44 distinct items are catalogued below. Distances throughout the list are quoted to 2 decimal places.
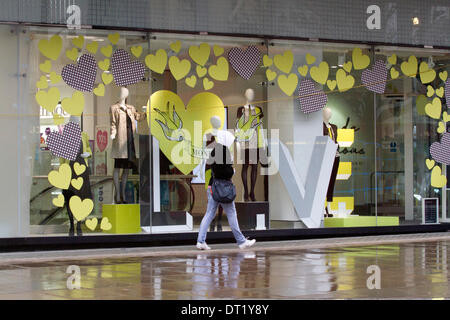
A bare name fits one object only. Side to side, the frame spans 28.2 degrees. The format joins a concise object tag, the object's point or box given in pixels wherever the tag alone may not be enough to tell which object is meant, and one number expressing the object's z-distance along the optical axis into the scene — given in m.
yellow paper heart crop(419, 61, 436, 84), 18.91
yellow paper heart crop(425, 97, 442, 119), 19.16
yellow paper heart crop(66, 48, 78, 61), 15.62
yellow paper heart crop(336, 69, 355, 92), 17.95
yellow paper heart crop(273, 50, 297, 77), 17.41
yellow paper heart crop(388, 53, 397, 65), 18.45
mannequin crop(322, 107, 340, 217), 17.89
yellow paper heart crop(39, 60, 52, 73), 15.45
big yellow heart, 16.31
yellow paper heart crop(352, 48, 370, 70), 18.06
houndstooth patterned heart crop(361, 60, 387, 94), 18.19
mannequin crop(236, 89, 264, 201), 17.08
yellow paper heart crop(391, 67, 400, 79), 18.50
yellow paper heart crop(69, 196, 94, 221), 15.51
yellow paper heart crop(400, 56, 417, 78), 18.66
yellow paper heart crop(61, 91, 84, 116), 15.55
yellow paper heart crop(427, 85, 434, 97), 19.09
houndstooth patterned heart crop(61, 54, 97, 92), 15.62
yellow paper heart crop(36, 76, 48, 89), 15.41
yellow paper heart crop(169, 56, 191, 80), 16.42
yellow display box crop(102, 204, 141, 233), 15.75
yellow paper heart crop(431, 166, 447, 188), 19.20
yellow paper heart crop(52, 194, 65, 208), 15.41
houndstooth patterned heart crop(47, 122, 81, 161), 15.48
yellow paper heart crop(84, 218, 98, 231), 15.61
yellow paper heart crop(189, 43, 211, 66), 16.62
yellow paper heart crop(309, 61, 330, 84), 17.70
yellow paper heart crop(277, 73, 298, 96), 17.44
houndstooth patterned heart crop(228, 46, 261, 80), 16.98
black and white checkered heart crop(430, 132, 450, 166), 19.20
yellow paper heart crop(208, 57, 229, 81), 16.78
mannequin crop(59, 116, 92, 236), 15.50
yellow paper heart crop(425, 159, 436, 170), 19.17
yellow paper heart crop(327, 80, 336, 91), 17.86
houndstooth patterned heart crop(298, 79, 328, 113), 17.64
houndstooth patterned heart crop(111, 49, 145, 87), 15.93
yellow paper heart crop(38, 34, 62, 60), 15.45
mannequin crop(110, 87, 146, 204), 15.87
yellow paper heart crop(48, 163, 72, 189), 15.42
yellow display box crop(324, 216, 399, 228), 17.86
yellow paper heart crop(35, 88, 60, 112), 15.41
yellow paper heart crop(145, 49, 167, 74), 16.23
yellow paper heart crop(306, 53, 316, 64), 17.66
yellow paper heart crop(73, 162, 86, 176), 15.55
